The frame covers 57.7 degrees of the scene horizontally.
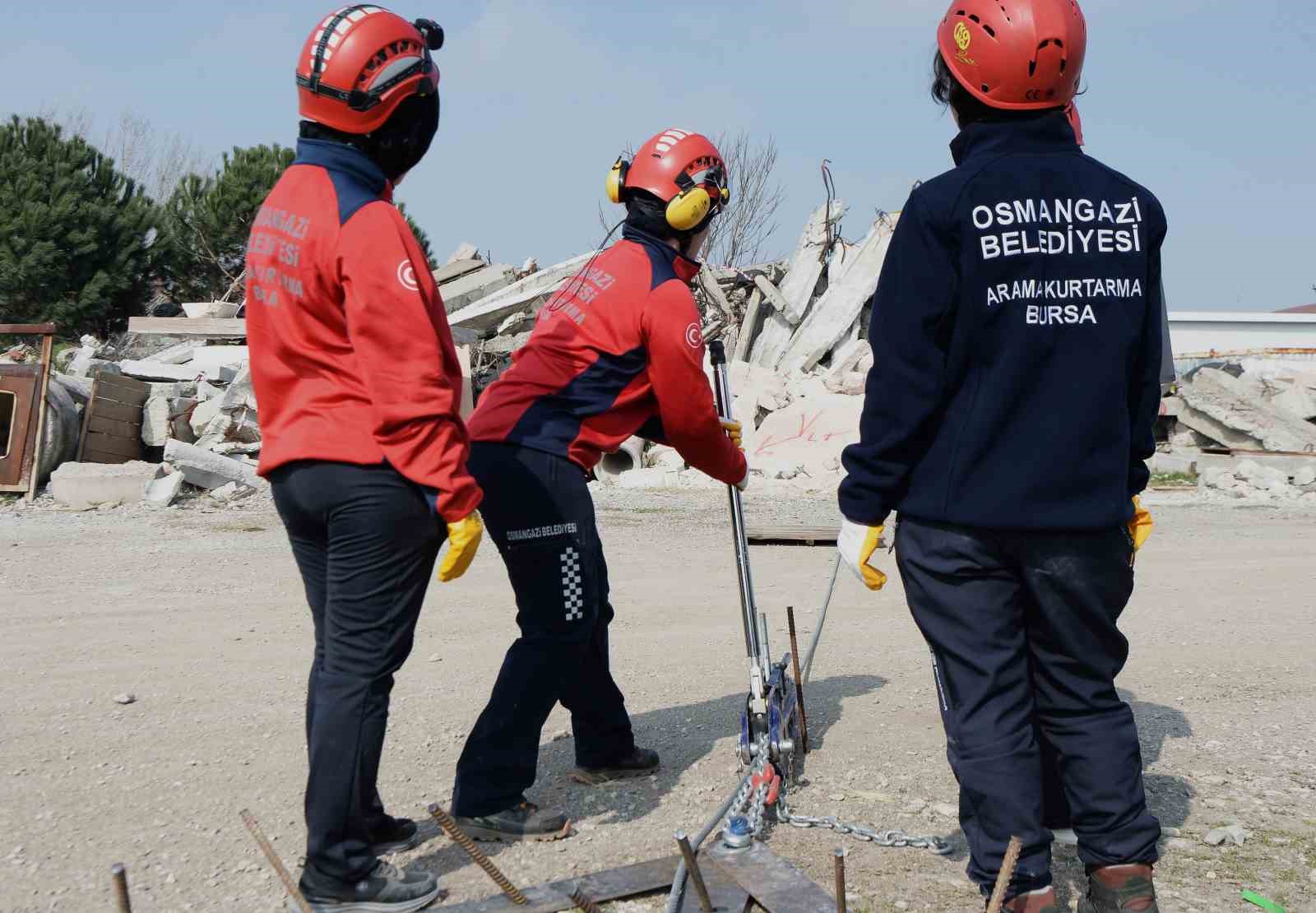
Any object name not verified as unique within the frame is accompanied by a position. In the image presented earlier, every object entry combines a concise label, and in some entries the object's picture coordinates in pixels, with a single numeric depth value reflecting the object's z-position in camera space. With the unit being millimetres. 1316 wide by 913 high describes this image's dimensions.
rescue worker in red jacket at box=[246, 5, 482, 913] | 2875
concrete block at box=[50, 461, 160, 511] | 11609
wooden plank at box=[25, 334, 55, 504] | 11562
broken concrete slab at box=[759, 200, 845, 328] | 17172
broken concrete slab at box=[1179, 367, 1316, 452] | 15125
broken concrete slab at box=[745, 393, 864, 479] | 13344
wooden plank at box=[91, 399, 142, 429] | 12789
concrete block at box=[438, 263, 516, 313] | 18656
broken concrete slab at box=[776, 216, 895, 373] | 16375
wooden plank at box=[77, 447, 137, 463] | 12602
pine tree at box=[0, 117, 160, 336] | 27047
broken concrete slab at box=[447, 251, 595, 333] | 17250
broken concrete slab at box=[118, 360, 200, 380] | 15414
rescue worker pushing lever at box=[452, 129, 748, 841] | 3645
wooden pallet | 12664
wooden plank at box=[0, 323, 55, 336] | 11117
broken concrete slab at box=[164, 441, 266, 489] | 11805
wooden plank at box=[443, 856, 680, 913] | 3018
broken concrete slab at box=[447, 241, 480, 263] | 21906
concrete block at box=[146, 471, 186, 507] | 11469
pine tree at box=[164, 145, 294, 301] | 29281
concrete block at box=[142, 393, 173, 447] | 13156
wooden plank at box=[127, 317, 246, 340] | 18375
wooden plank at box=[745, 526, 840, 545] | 4820
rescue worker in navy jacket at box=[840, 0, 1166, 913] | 2762
